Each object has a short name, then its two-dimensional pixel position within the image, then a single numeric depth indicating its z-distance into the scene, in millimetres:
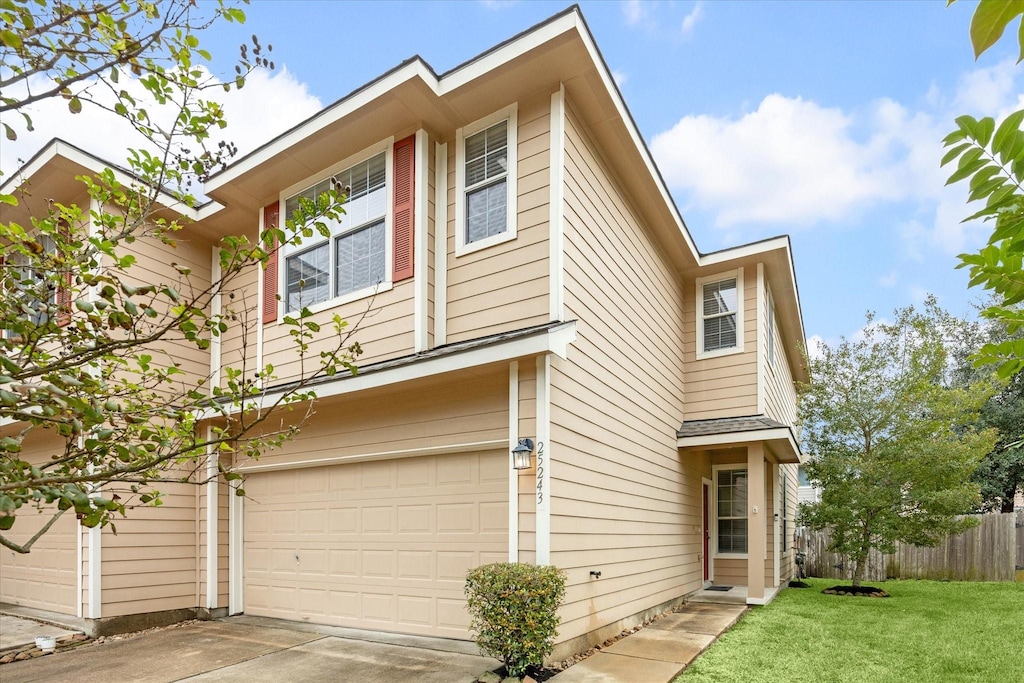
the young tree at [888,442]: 11414
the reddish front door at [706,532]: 12094
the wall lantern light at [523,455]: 5910
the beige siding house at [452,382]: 6445
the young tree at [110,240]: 2443
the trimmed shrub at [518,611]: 5312
